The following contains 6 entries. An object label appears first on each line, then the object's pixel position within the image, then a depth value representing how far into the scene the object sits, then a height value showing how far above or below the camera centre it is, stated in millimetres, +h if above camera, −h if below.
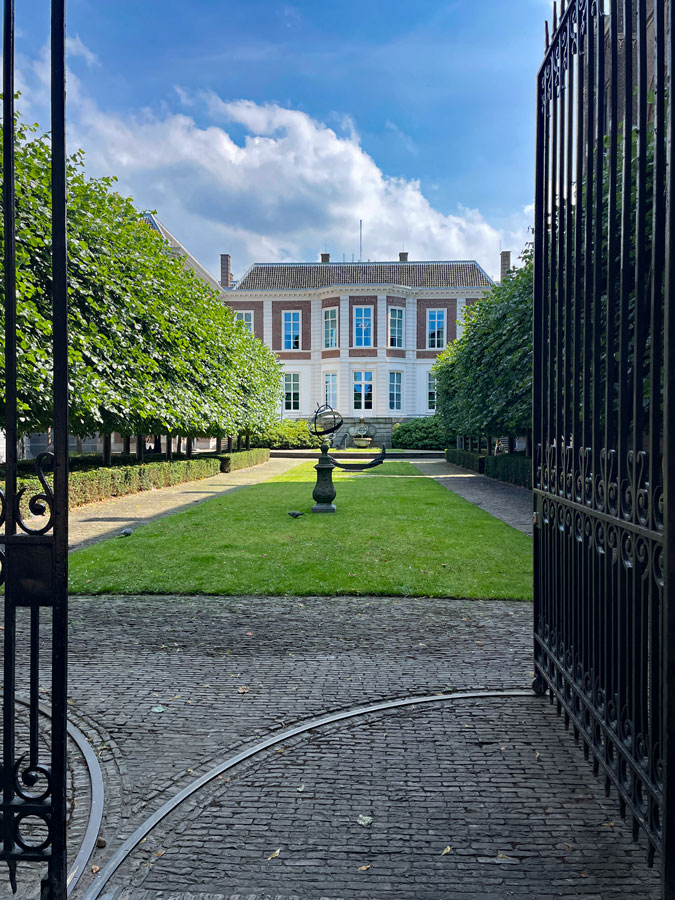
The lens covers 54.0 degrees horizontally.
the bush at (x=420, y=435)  41344 -66
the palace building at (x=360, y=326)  44750 +7524
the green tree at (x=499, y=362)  15047 +1909
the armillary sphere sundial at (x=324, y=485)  13117 -1016
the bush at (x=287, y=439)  38875 -269
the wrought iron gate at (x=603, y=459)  2248 -115
